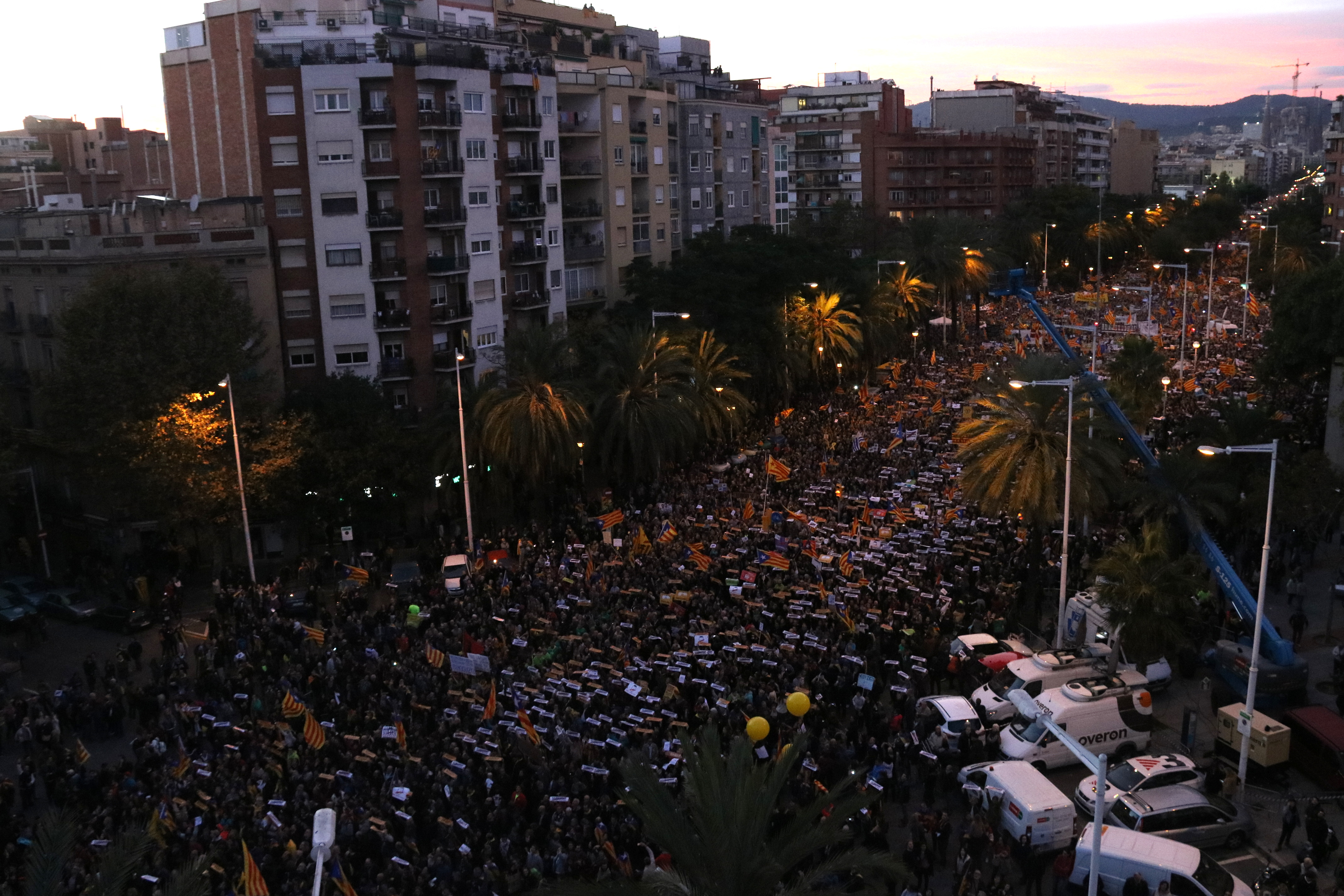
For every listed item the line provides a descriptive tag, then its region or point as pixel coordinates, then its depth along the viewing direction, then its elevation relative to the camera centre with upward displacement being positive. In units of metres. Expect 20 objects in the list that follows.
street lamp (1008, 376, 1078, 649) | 24.98 -8.06
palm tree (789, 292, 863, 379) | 54.62 -6.37
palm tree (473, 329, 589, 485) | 37.22 -6.92
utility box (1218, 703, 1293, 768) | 20.39 -9.79
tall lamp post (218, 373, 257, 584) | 32.09 -7.28
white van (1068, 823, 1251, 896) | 16.92 -10.00
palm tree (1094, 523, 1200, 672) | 23.94 -8.51
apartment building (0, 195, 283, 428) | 38.78 -1.66
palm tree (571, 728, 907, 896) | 14.10 -7.89
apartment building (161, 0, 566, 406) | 42.16 +1.32
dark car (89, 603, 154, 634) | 31.23 -11.04
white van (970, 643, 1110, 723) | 23.06 -9.79
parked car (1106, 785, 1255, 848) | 18.67 -10.20
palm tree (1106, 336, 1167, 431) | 42.28 -6.92
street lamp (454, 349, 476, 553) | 33.97 -8.64
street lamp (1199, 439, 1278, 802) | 19.56 -8.88
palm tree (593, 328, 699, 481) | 39.50 -7.15
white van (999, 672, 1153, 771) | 21.42 -10.05
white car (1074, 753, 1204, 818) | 19.47 -9.96
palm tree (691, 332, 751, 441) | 42.97 -7.39
